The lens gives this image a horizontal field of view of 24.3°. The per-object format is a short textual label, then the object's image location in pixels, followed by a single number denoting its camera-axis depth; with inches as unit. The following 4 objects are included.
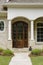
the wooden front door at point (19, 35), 393.1
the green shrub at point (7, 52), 308.9
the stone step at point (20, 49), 373.4
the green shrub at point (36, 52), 312.6
